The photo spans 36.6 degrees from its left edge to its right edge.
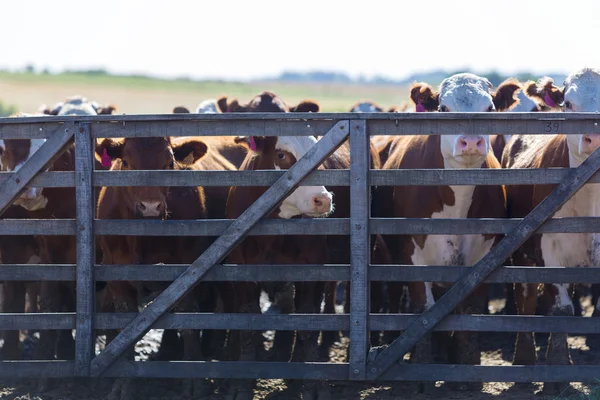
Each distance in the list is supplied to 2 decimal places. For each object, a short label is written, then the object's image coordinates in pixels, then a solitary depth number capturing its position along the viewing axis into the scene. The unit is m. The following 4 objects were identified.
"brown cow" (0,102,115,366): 8.24
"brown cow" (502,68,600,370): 7.18
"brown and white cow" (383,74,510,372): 7.64
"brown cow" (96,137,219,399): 7.28
